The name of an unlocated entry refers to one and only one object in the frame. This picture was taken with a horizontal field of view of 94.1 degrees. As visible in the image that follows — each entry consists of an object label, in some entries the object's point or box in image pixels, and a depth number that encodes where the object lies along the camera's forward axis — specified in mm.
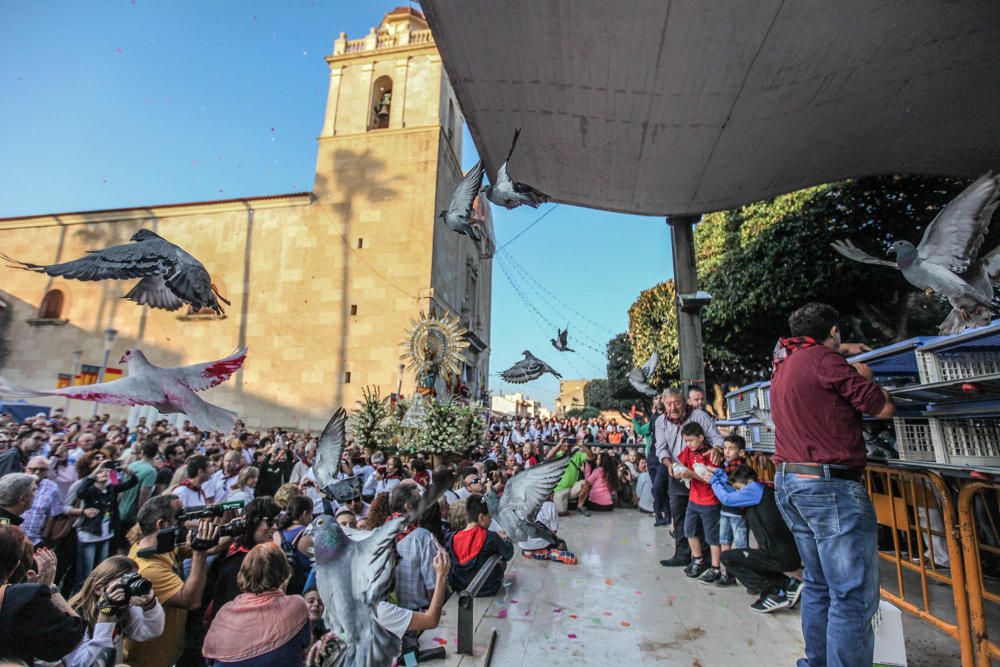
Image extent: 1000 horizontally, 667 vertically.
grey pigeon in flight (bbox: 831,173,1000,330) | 4148
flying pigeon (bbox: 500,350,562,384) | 9523
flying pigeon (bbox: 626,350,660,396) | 7988
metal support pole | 7207
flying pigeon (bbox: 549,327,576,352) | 9719
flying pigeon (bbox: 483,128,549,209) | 5586
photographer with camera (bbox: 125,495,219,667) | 2562
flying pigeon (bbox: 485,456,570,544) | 3691
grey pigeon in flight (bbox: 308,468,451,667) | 2053
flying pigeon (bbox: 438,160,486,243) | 6422
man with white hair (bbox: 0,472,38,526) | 3369
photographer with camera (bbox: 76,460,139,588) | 4664
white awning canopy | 4703
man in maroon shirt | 2268
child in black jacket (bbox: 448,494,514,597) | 4395
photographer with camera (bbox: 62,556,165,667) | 2025
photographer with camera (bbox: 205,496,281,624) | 2828
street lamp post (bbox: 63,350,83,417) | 21169
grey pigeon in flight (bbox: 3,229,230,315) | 3271
